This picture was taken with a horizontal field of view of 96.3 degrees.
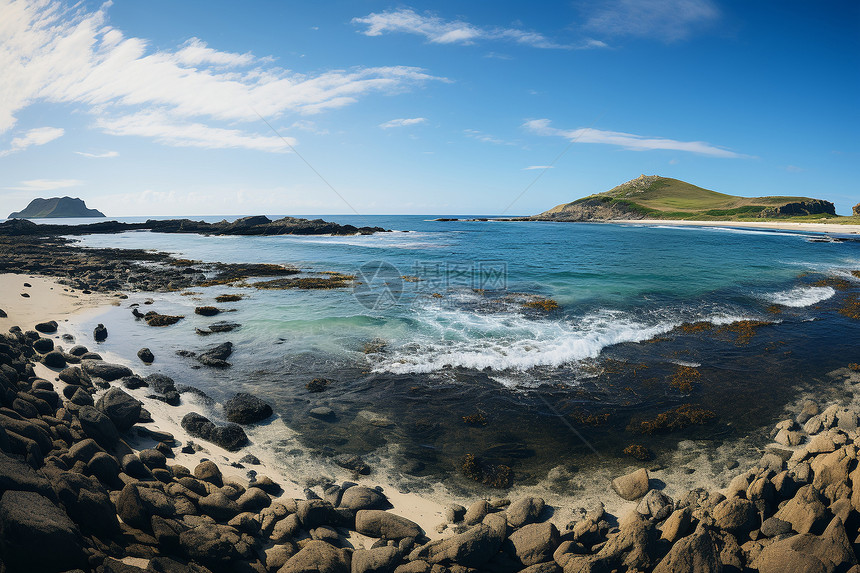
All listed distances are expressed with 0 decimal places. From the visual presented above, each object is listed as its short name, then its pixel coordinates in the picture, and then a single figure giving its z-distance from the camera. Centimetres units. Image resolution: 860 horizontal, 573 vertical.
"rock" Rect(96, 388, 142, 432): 804
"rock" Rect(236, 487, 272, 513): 632
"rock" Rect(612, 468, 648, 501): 711
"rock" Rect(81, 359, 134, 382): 1126
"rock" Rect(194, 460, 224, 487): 697
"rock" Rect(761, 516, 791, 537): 567
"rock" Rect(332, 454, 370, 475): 790
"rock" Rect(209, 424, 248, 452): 856
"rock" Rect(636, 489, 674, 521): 630
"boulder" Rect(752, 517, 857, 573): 495
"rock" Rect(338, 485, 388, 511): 666
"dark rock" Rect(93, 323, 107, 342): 1498
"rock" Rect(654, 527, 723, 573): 504
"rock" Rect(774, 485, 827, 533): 556
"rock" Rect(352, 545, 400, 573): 522
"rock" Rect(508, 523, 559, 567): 551
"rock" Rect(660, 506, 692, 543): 564
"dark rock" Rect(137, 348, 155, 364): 1310
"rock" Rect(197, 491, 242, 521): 604
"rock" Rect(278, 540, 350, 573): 509
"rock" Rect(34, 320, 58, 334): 1509
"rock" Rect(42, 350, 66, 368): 1115
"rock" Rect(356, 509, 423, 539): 605
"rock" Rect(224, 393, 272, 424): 971
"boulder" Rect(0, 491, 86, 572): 405
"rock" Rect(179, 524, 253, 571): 500
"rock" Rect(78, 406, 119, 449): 717
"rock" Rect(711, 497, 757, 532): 577
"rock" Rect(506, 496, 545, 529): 636
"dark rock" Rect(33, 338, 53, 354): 1200
